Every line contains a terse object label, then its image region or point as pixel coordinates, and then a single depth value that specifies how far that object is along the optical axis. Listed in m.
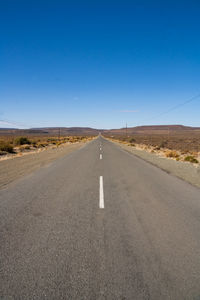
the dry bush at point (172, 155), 16.14
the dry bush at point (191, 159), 12.89
